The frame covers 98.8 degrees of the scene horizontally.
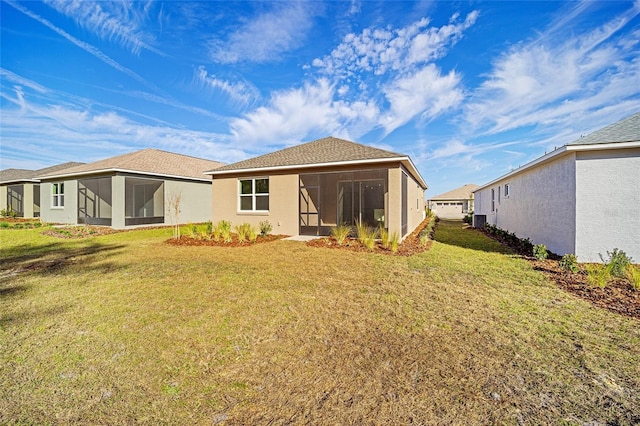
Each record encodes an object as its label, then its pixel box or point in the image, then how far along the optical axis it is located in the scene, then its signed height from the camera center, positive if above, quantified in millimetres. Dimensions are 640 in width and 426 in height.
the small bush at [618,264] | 6258 -1244
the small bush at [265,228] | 12016 -727
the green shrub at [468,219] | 24473 -762
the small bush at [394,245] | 8875 -1113
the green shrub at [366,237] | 9384 -958
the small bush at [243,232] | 11000 -831
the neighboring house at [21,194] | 22594 +1593
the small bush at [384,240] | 9648 -1022
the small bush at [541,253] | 7926 -1258
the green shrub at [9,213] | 22425 -57
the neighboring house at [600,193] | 7191 +481
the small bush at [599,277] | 5410 -1366
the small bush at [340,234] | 10088 -850
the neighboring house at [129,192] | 15820 +1354
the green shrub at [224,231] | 10922 -804
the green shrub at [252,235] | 10953 -950
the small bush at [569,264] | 6548 -1310
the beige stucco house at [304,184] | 10742 +1313
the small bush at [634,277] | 5291 -1341
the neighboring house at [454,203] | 35125 +1062
